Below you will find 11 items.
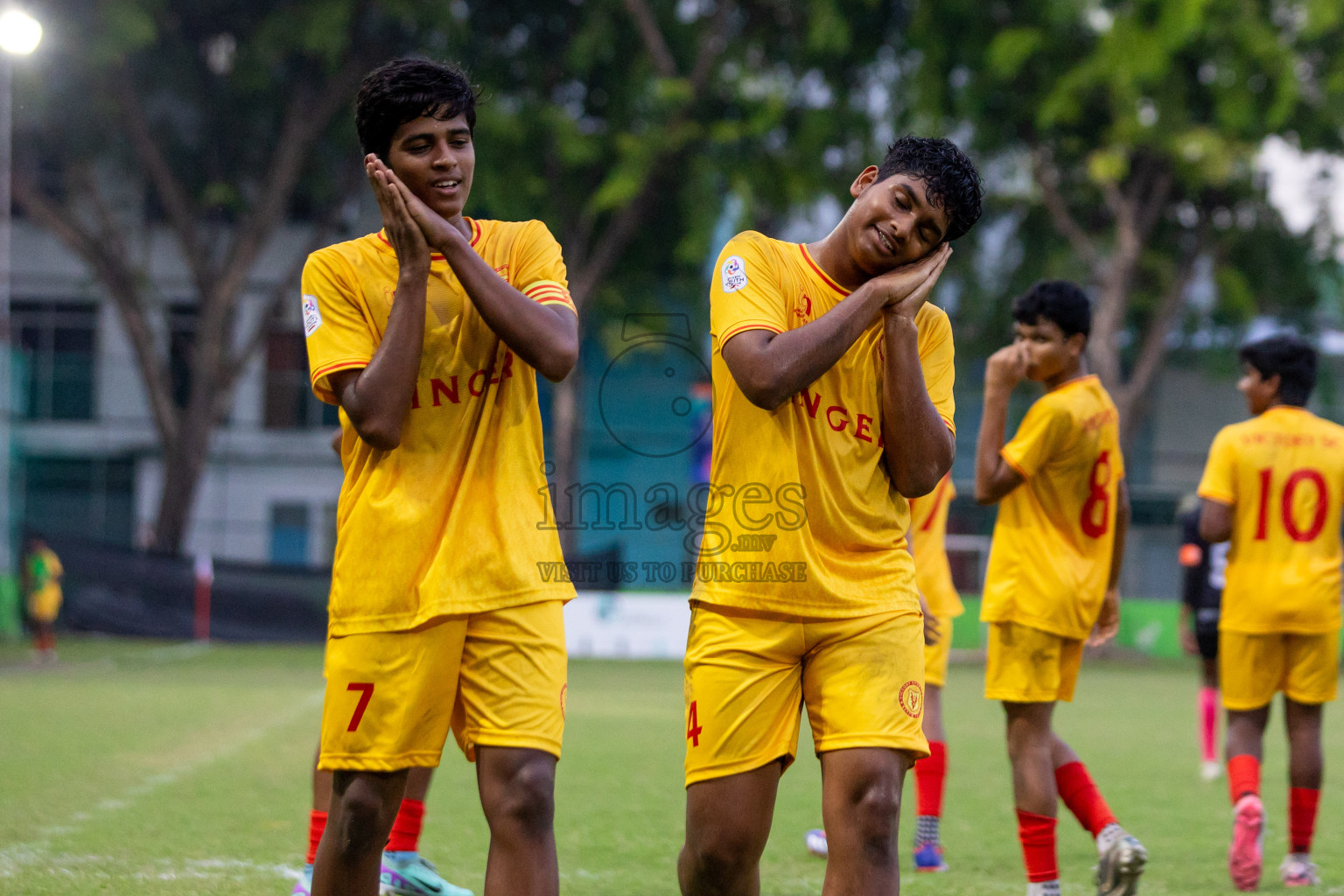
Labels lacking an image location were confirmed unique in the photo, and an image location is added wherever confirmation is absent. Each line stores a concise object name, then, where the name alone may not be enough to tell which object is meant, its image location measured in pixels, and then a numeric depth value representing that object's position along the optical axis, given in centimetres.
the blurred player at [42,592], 3859
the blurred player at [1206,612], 1883
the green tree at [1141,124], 4400
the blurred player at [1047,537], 1049
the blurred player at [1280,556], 1220
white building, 6444
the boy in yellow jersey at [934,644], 1214
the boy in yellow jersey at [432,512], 680
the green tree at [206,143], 5194
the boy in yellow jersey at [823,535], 706
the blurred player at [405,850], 941
